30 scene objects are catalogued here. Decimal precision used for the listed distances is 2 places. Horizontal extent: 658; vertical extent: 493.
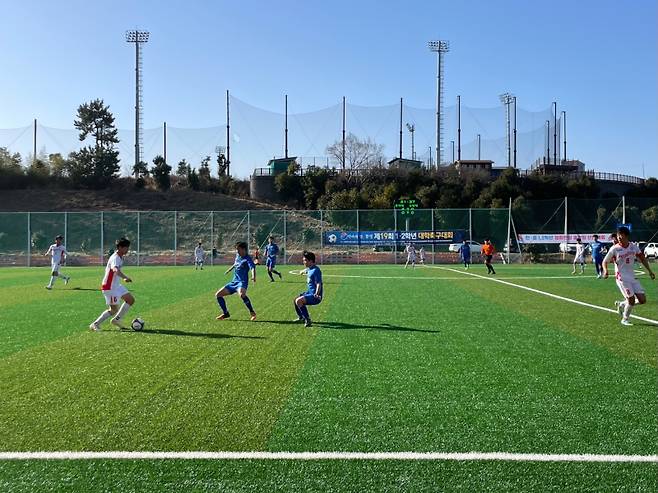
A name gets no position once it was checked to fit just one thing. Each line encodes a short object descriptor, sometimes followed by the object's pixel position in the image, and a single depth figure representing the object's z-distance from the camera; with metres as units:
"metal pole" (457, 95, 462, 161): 83.22
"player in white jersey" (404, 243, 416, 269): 36.00
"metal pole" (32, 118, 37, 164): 75.22
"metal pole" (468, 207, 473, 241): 44.31
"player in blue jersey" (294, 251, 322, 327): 11.52
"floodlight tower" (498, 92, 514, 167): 84.00
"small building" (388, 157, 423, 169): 74.44
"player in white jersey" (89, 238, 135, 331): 11.26
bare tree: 74.56
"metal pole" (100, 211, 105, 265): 42.78
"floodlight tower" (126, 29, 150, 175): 64.94
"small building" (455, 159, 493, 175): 74.62
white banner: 42.75
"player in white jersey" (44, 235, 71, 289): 21.02
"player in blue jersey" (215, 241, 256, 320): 12.58
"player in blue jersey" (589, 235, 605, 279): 25.62
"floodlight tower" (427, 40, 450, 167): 66.50
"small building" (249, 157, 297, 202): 70.44
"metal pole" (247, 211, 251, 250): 44.98
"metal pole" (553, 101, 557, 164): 91.61
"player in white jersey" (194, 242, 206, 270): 35.62
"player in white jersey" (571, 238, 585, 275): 29.56
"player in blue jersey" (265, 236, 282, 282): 24.73
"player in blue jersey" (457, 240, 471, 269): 35.08
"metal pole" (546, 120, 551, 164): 91.07
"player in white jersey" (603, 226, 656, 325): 11.84
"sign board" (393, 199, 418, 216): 42.78
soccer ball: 11.27
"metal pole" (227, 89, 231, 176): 80.88
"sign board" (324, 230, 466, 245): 43.59
